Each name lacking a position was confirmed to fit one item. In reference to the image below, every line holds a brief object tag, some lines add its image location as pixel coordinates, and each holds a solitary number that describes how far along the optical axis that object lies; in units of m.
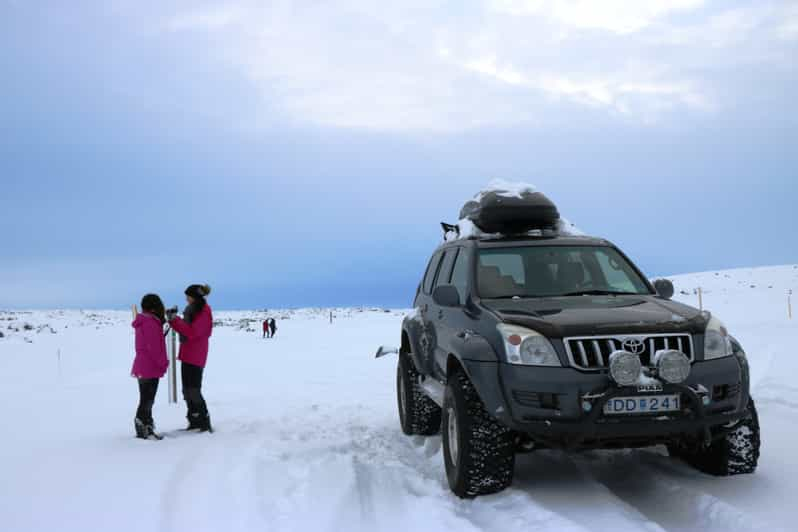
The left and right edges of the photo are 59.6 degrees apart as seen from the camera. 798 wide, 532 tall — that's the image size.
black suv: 4.54
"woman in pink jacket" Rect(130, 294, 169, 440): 7.57
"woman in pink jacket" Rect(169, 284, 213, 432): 7.95
